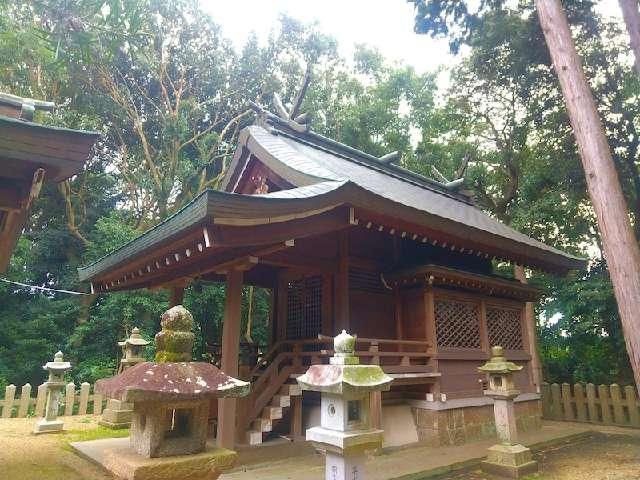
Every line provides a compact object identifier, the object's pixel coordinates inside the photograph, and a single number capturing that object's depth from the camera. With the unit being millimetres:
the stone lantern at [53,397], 7742
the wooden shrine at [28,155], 3561
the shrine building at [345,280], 5266
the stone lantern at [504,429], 5965
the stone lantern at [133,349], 8507
